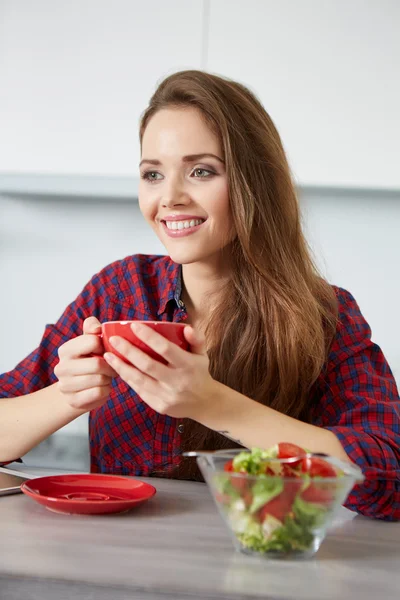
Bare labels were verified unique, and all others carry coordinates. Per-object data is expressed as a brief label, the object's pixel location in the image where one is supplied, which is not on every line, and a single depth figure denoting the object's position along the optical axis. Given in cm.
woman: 175
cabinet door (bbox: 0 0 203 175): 244
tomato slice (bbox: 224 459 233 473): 129
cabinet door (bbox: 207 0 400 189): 235
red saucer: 141
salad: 125
